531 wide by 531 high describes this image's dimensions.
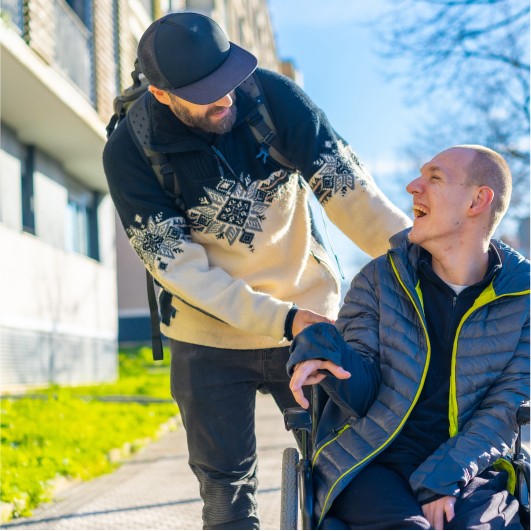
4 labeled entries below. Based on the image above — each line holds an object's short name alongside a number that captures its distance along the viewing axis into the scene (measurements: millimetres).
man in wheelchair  2938
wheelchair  2986
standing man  3828
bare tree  14430
